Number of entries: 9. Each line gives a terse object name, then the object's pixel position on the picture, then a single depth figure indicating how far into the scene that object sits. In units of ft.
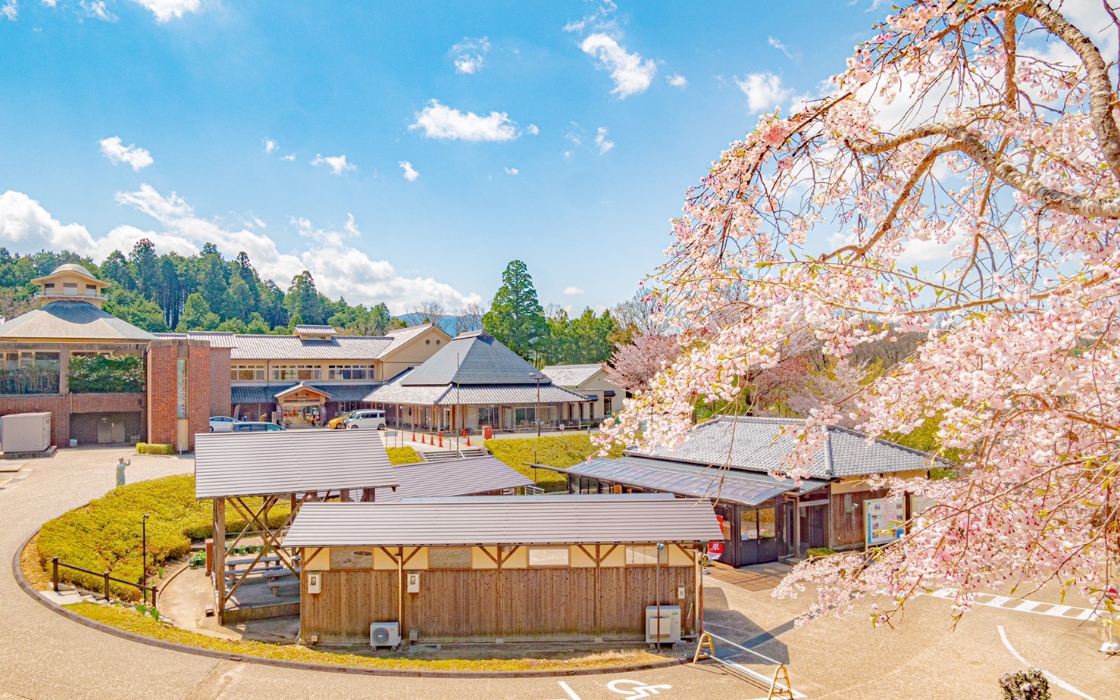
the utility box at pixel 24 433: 84.23
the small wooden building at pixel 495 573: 38.09
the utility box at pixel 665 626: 37.55
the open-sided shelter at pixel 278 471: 42.68
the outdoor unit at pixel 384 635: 37.09
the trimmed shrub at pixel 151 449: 91.25
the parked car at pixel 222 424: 103.93
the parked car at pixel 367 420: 119.55
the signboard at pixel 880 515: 57.62
